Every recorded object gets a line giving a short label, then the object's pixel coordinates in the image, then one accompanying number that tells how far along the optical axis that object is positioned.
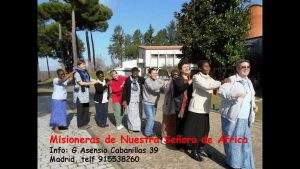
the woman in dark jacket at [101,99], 4.41
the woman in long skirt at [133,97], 4.17
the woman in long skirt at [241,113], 2.65
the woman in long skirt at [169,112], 3.40
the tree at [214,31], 6.51
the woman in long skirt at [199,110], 2.91
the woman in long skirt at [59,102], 4.01
